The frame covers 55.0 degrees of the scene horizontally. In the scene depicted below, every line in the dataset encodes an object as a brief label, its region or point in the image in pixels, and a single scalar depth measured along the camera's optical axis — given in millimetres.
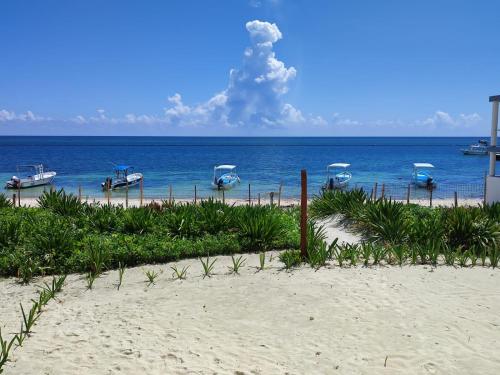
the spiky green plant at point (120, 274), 8797
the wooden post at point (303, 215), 9547
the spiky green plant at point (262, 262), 9666
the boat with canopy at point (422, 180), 43188
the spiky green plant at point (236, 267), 9523
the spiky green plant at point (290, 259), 9641
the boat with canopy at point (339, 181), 38781
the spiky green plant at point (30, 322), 6336
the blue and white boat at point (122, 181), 41531
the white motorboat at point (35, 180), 41562
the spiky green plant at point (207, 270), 9328
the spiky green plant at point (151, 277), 8852
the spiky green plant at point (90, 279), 8731
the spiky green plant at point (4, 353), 5236
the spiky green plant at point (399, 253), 10075
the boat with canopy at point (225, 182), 42625
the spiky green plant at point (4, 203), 16188
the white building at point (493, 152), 17922
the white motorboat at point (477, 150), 106975
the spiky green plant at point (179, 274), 9133
